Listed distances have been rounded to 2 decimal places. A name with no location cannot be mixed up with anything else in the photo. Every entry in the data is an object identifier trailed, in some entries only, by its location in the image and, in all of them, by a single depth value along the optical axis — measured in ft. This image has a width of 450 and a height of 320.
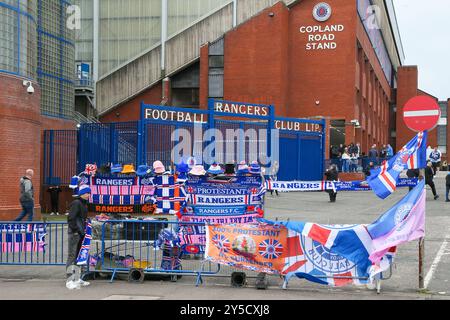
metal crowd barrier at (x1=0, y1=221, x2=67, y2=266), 34.81
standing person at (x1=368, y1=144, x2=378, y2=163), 117.73
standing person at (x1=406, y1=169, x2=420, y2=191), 73.88
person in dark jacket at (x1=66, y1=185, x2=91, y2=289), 30.07
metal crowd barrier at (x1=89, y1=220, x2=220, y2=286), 31.04
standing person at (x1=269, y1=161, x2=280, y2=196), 85.08
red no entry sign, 29.30
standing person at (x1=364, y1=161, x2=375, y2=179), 111.26
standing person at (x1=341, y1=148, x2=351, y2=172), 108.47
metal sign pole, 28.48
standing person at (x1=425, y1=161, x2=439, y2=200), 73.48
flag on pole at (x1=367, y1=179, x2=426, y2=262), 28.35
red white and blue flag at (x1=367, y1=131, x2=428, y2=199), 28.96
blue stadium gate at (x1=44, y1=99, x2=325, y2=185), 65.57
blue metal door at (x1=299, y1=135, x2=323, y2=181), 98.68
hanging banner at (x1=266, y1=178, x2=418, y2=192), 35.14
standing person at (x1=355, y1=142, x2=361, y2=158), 113.33
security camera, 59.15
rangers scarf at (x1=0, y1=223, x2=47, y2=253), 34.91
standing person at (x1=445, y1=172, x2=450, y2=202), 70.13
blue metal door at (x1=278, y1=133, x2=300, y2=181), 94.02
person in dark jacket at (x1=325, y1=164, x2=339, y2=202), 84.87
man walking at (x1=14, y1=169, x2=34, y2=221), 50.96
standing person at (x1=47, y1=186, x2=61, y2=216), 69.67
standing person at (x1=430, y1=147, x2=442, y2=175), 109.96
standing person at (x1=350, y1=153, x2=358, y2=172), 109.29
